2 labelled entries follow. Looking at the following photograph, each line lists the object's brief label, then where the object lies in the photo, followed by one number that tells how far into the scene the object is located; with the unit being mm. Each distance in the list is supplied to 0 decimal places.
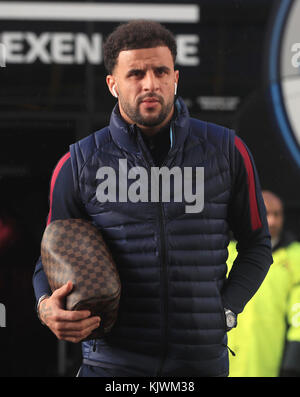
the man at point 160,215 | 4492
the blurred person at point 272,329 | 7312
